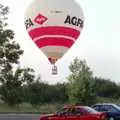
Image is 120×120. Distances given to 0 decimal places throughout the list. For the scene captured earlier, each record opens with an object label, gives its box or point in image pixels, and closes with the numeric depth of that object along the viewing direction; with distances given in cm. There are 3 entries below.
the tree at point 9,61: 3903
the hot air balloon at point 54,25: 3453
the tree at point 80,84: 7050
